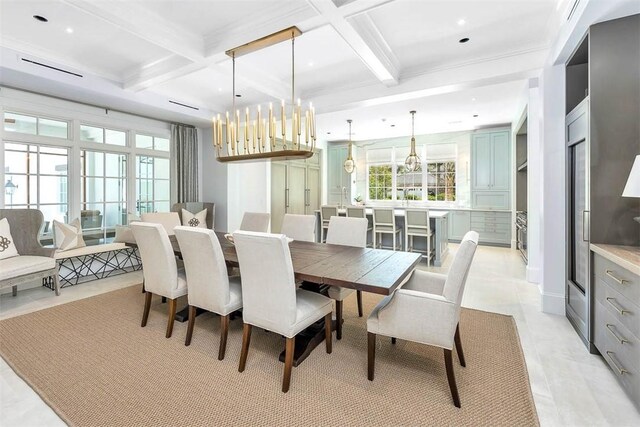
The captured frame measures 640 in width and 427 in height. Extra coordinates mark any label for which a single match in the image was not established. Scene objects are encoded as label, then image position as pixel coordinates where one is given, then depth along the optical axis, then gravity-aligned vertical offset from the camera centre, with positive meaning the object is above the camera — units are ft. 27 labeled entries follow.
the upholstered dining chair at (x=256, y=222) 12.74 -0.46
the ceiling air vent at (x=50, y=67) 10.54 +5.18
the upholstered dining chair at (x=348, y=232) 10.43 -0.74
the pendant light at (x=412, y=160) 18.01 +3.06
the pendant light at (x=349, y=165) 20.16 +3.03
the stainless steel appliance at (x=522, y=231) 16.38 -1.13
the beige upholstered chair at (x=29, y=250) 10.84 -1.54
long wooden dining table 6.15 -1.31
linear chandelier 8.75 +2.54
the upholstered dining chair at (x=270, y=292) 6.06 -1.69
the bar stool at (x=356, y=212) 17.74 -0.05
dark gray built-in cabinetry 6.97 +1.60
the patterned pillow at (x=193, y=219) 17.07 -0.45
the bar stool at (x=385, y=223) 17.22 -0.67
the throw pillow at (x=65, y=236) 12.91 -1.06
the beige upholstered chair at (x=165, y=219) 12.91 -0.34
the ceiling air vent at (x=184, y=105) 15.53 +5.50
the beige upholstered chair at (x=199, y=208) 17.61 +0.17
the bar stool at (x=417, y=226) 16.46 -0.80
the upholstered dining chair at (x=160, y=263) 8.11 -1.43
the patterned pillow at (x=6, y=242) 11.19 -1.14
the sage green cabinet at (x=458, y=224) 23.16 -0.97
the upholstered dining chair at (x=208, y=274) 7.10 -1.53
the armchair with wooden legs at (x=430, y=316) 5.72 -2.02
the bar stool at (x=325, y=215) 18.82 -0.24
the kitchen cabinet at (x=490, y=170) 21.68 +3.00
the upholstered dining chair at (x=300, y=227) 11.59 -0.61
